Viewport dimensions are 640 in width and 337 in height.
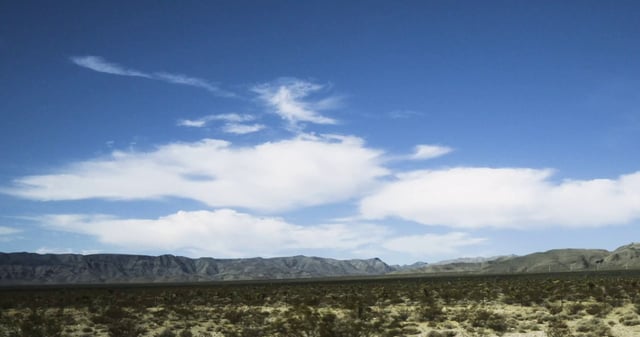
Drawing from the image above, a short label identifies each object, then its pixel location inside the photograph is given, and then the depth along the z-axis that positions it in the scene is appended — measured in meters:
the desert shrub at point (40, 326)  23.35
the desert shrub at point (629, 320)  21.99
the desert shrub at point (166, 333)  22.65
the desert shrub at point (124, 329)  23.00
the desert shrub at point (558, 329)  19.27
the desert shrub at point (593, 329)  19.50
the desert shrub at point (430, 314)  25.52
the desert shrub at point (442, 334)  20.38
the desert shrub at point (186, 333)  22.52
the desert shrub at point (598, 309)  25.17
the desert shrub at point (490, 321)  21.88
